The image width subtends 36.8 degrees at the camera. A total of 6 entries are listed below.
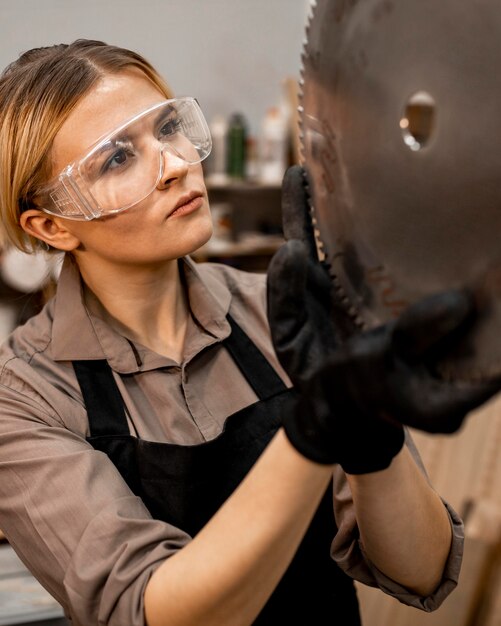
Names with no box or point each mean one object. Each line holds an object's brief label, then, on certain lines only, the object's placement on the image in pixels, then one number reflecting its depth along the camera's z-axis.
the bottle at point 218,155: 3.88
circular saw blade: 0.74
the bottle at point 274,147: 3.92
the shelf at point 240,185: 3.92
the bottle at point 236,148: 3.89
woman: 0.98
